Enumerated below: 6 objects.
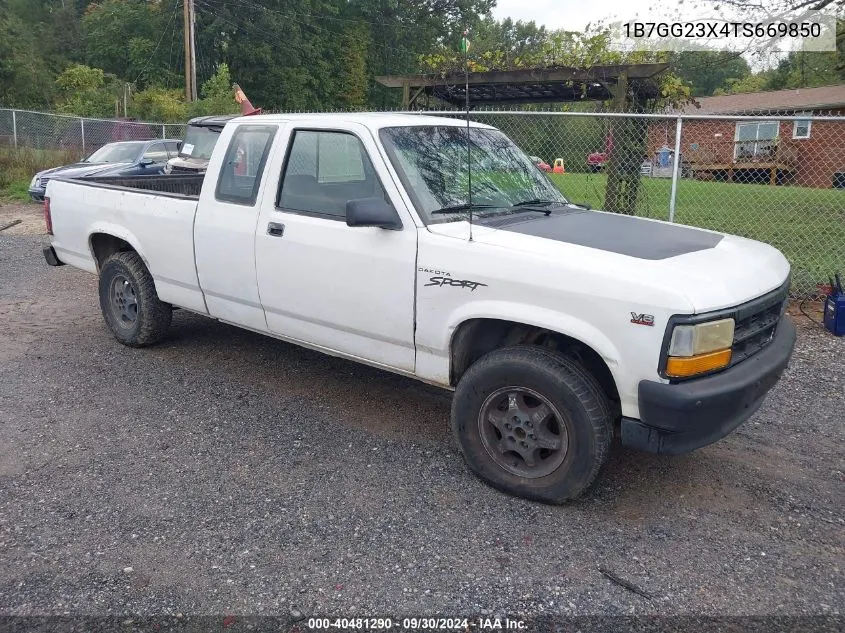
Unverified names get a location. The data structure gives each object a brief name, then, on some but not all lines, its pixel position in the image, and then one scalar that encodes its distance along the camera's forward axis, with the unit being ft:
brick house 50.18
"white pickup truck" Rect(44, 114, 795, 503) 10.57
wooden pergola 30.94
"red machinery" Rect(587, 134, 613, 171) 29.40
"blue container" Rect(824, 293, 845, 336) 20.92
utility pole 86.84
